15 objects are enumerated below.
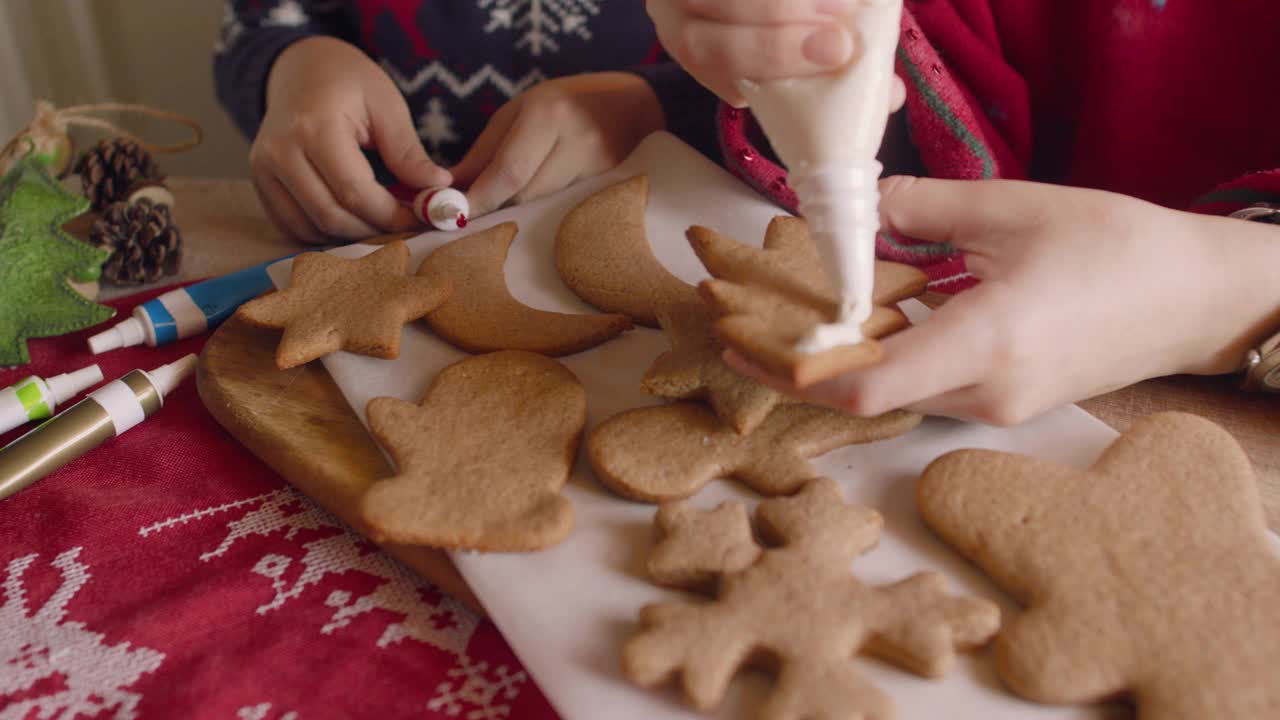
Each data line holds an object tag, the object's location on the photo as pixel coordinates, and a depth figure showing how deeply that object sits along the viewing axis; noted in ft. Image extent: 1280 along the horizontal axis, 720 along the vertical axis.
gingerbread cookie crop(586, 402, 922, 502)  1.93
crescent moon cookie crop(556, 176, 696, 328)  2.49
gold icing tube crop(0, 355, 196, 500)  2.20
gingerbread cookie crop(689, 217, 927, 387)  1.75
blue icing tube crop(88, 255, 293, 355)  2.77
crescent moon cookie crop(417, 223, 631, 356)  2.39
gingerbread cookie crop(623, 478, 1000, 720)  1.51
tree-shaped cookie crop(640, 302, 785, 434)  2.02
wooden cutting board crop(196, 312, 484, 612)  2.07
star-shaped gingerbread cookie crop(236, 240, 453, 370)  2.38
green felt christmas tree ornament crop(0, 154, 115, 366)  2.75
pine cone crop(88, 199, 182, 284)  3.18
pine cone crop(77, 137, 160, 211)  3.44
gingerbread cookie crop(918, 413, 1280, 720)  1.51
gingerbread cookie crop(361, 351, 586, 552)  1.83
